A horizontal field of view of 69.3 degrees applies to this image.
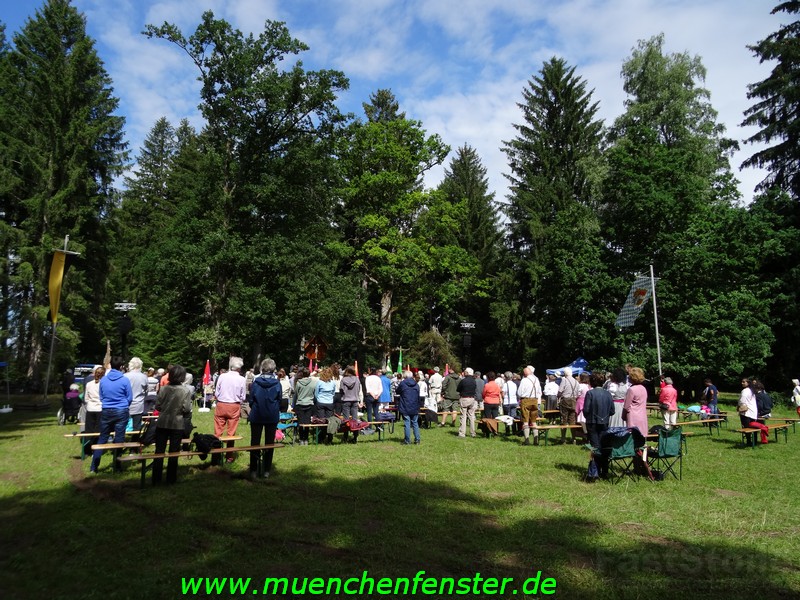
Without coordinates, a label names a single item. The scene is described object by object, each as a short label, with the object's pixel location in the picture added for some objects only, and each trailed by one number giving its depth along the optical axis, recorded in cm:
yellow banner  1791
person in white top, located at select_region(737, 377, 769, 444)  1316
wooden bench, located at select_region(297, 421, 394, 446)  1211
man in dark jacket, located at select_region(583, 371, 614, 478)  863
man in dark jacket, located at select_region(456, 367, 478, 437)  1355
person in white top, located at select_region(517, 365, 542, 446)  1291
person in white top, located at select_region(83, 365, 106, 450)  981
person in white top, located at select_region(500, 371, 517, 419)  1580
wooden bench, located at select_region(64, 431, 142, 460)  899
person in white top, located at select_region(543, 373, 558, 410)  1607
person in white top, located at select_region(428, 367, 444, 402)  1720
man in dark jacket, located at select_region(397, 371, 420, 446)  1249
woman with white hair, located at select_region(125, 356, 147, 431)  1016
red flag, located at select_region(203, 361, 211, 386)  2156
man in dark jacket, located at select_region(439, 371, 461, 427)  1805
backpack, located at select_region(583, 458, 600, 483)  862
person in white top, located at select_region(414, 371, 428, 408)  1733
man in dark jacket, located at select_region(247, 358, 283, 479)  862
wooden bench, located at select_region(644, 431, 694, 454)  943
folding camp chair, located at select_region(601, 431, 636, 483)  845
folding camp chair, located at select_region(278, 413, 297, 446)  1334
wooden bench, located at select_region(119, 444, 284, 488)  726
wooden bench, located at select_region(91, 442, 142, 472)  798
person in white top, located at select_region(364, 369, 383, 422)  1442
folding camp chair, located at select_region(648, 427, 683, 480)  875
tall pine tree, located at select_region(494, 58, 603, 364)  3609
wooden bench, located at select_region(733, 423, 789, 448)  1249
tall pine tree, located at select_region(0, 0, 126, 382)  2836
